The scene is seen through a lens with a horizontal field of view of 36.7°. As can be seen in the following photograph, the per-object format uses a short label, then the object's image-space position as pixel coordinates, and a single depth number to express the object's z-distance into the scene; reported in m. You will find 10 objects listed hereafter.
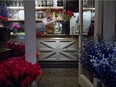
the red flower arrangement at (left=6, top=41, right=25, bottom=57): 2.58
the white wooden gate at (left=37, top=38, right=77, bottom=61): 4.44
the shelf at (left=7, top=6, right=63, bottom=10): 4.90
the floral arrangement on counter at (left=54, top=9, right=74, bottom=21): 4.59
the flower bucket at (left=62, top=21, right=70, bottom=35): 4.55
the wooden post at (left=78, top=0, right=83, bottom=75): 3.09
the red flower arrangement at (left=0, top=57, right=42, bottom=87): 1.45
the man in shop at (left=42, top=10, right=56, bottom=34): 4.57
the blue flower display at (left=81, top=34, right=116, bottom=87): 1.29
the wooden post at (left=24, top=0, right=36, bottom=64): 2.04
